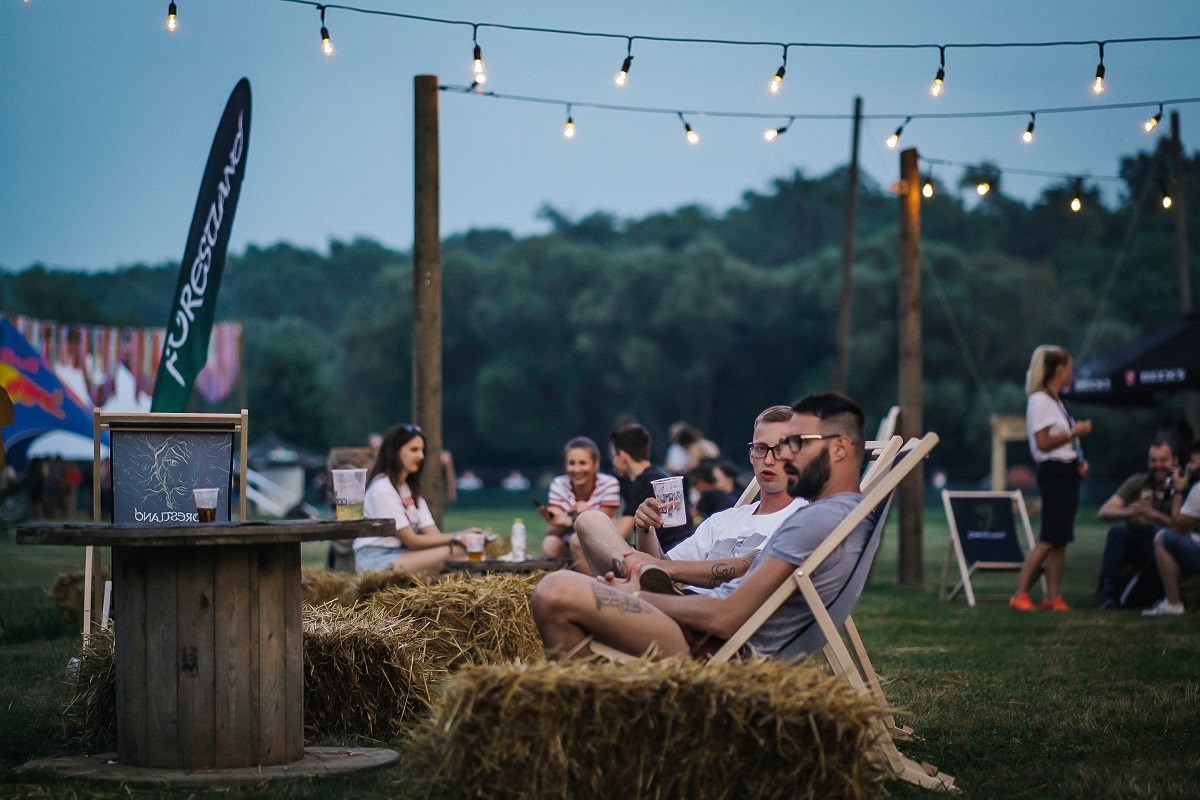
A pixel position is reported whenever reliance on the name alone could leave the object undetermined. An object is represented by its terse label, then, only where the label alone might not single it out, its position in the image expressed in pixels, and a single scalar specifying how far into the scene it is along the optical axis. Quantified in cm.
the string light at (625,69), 1009
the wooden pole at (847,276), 2083
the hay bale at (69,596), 924
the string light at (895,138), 1159
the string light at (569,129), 1138
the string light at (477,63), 980
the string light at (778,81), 1023
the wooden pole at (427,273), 999
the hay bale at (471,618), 598
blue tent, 1767
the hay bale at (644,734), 346
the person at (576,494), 859
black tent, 1330
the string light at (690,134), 1126
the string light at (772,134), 1178
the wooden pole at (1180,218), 1946
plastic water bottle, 826
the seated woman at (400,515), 815
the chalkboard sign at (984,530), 1127
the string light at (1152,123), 1121
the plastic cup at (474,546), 823
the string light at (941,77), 1017
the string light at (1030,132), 1160
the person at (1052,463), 1002
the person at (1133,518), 1042
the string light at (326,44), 927
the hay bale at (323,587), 741
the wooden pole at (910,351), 1290
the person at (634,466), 789
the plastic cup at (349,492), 588
